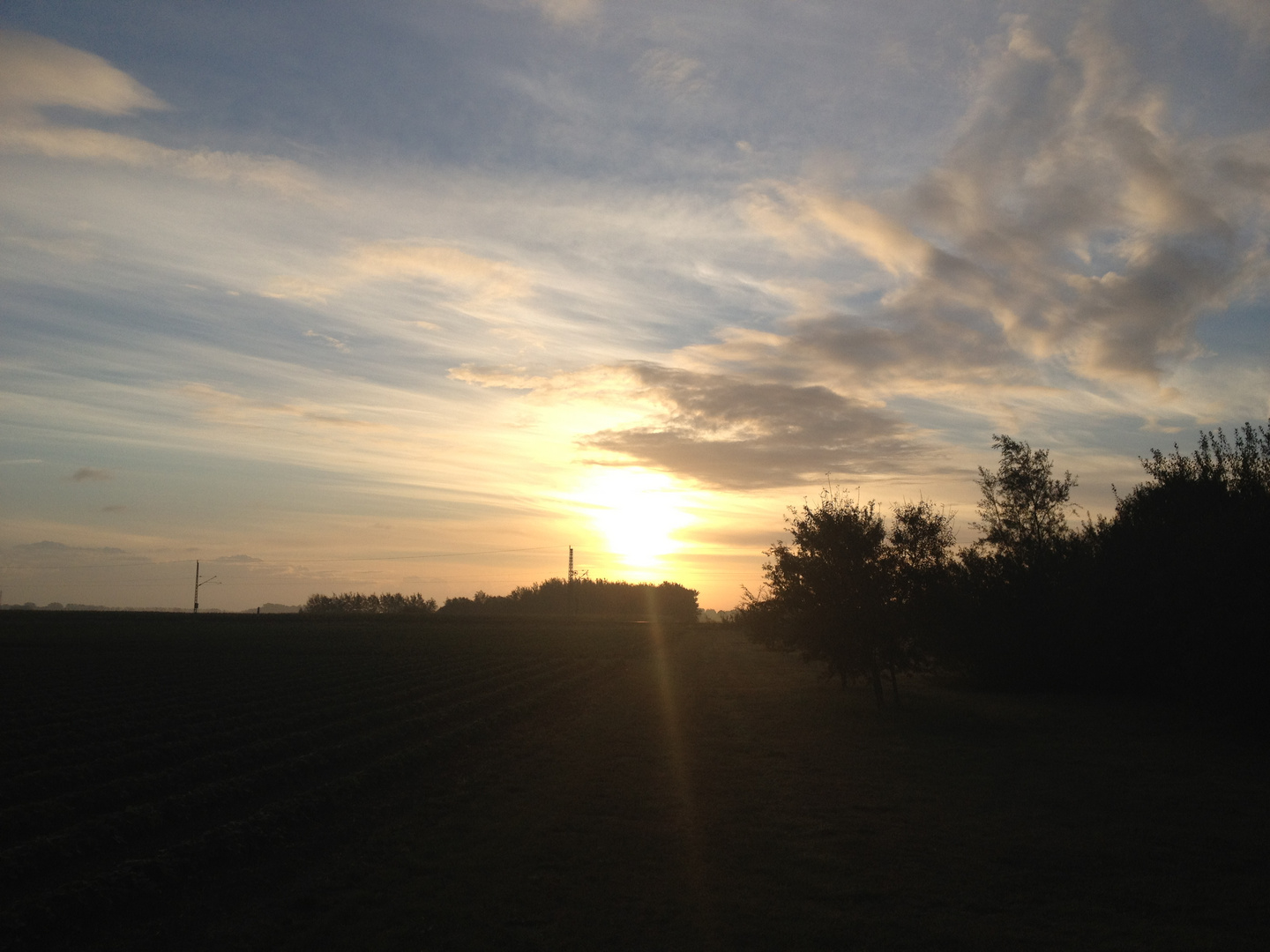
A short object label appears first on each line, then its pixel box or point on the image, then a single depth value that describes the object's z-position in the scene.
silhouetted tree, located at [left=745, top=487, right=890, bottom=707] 25.17
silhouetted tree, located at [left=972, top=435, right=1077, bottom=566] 40.41
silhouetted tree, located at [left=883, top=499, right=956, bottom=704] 25.30
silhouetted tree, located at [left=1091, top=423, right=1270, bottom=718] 18.34
